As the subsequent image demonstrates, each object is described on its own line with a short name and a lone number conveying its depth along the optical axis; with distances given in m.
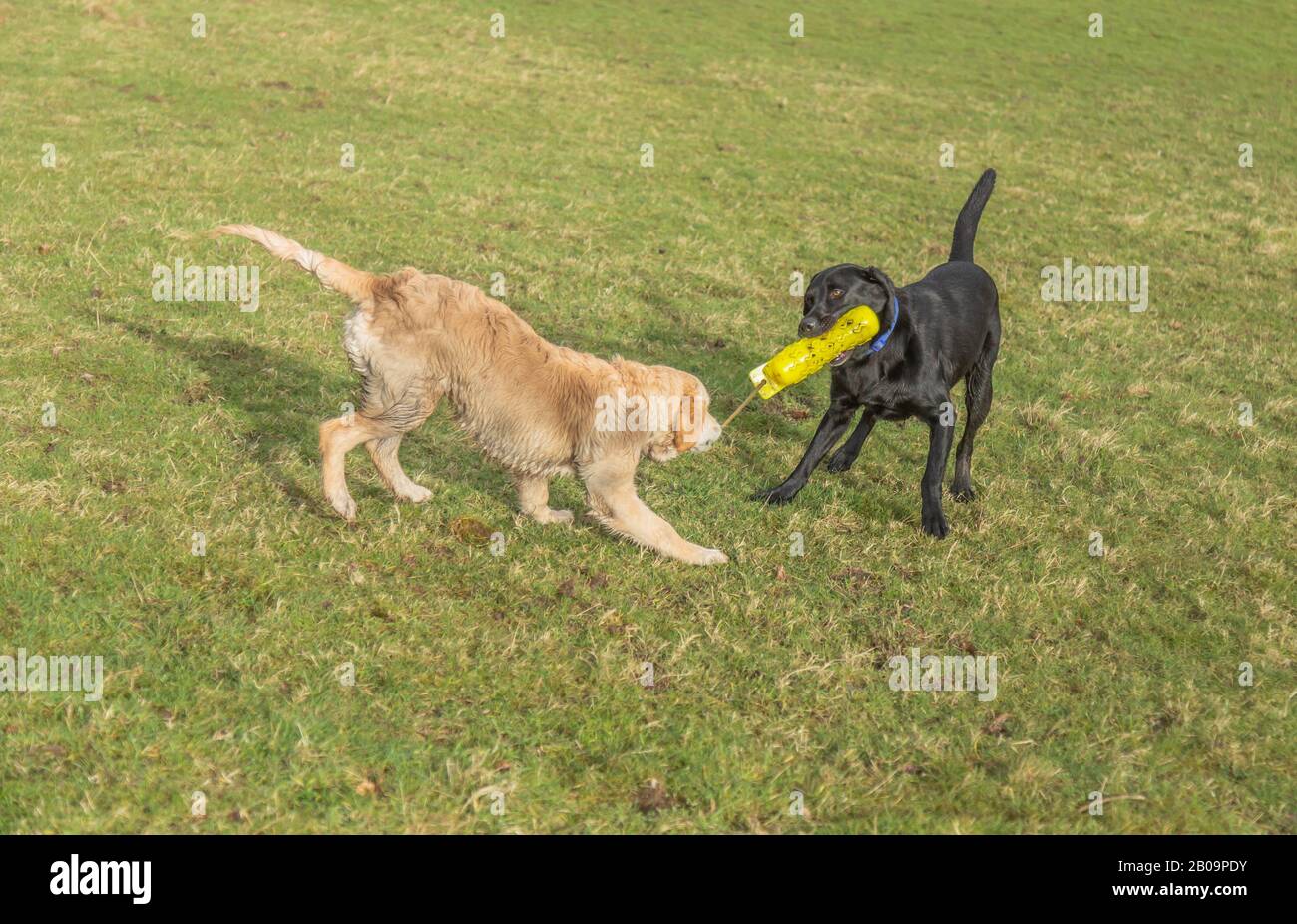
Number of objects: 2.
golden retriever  6.34
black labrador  7.11
